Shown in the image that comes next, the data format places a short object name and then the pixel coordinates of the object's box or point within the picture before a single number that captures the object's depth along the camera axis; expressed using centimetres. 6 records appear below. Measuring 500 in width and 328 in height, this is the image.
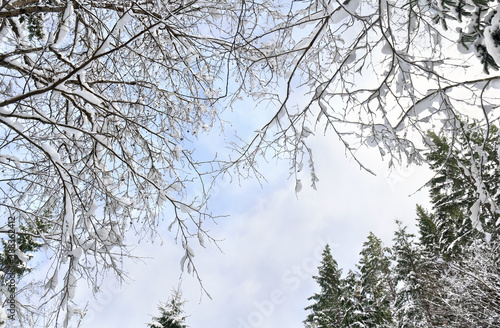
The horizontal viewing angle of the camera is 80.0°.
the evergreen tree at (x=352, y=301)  1320
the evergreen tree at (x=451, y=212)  1025
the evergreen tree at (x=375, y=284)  1328
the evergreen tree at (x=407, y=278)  1134
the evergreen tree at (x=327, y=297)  1445
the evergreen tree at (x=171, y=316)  1154
